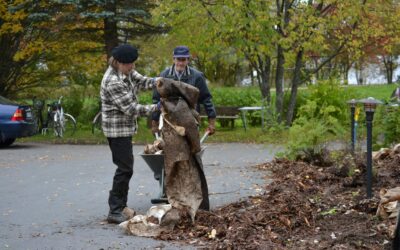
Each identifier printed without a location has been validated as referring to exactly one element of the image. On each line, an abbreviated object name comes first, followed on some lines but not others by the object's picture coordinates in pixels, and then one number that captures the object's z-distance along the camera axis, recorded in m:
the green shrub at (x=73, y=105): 24.67
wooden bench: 23.75
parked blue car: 18.39
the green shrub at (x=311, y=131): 11.67
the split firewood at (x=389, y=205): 6.74
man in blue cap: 8.40
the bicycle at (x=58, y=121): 21.81
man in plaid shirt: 7.78
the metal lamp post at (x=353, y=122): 10.95
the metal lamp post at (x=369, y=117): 8.25
